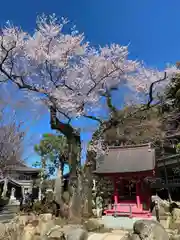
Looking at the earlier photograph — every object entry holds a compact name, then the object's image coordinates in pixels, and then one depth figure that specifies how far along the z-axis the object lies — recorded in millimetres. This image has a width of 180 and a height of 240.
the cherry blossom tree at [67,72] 7223
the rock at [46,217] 7009
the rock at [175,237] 5048
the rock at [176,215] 8067
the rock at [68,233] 5156
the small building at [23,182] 22436
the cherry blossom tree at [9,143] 7785
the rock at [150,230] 4401
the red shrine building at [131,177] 7467
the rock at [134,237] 4564
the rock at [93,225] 6644
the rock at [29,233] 6015
